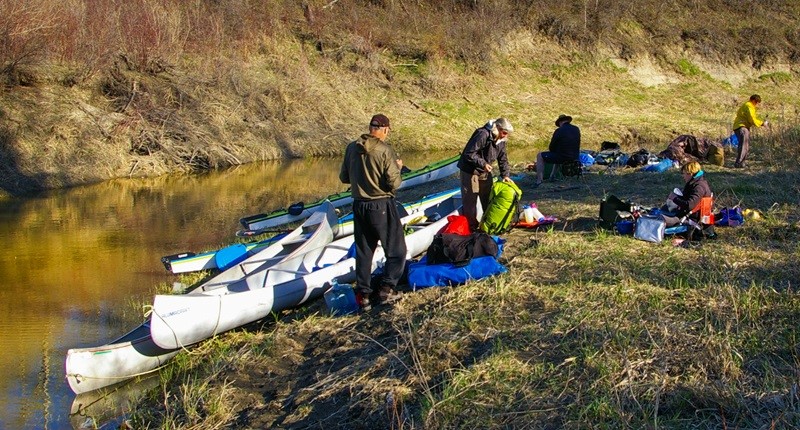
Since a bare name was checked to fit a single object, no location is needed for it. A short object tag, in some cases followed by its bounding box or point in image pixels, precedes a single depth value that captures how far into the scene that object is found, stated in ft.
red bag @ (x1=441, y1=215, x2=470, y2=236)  31.15
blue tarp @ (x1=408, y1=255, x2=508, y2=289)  24.62
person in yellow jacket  47.62
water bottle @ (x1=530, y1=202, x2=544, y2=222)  33.58
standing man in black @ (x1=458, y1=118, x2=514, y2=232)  31.76
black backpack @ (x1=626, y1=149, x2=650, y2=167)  49.87
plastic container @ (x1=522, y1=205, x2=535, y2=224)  33.30
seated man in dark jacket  45.16
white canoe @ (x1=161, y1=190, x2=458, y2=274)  32.14
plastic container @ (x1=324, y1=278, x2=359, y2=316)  24.48
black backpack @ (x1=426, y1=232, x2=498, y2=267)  25.63
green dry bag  32.14
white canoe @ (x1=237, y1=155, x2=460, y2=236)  40.40
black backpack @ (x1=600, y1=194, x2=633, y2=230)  31.19
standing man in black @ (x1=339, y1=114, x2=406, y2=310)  23.09
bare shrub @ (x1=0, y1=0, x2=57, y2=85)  59.36
